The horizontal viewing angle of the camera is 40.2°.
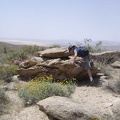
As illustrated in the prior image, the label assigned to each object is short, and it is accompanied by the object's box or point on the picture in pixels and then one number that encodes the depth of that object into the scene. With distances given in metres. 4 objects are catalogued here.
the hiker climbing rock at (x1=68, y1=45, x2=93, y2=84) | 7.05
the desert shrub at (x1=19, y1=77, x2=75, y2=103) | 5.35
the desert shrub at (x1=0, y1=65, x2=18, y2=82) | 7.58
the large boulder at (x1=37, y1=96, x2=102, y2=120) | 4.11
